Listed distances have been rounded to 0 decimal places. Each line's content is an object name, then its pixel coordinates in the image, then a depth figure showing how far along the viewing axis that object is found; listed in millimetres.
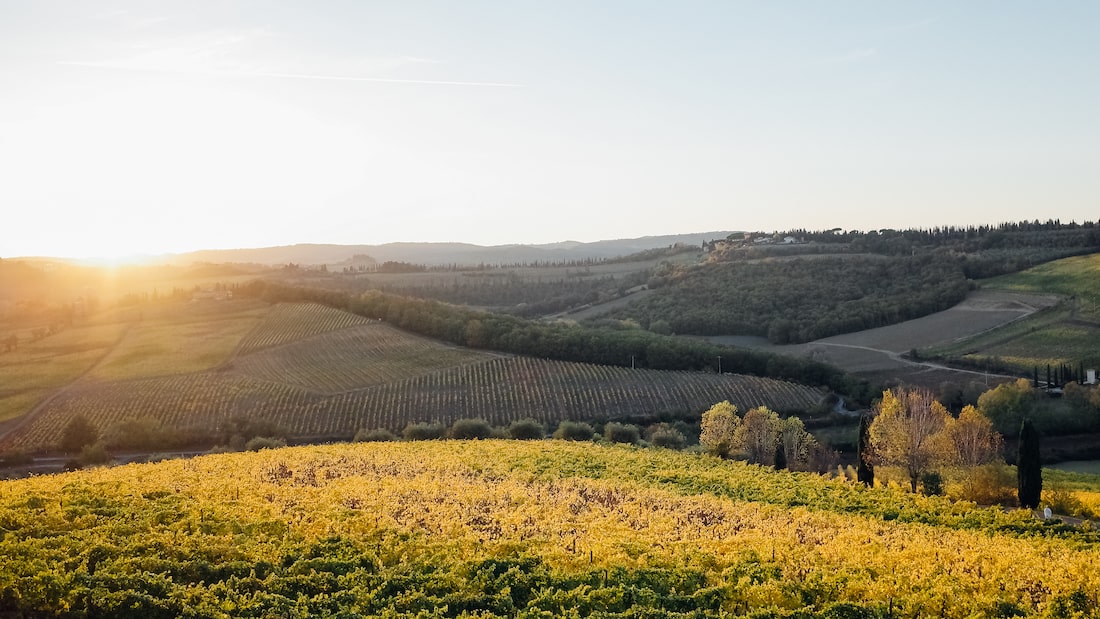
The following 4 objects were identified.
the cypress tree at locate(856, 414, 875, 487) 47094
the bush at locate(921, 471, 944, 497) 43281
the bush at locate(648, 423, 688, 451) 62362
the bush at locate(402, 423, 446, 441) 65125
